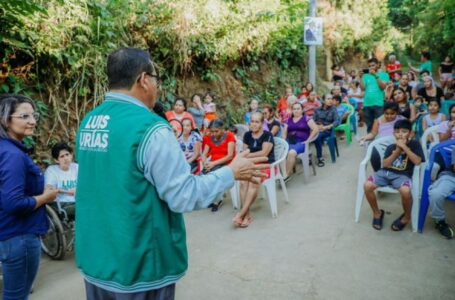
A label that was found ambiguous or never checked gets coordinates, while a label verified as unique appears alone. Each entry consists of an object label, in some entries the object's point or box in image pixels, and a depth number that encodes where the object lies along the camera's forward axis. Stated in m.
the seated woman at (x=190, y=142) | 5.66
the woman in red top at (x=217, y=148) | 5.21
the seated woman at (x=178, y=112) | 6.24
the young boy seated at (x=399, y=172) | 4.13
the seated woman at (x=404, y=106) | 6.43
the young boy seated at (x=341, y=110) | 8.48
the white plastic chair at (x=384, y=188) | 4.11
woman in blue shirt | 2.07
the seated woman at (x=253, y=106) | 7.92
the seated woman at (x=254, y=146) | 4.60
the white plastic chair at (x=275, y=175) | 4.78
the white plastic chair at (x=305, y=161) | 6.09
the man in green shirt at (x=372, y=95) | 7.68
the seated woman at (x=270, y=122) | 6.46
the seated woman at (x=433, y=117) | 5.83
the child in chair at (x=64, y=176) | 3.74
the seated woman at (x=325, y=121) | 6.98
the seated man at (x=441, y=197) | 3.84
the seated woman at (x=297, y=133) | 6.16
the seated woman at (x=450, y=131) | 4.83
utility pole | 9.55
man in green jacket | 1.44
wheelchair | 3.50
